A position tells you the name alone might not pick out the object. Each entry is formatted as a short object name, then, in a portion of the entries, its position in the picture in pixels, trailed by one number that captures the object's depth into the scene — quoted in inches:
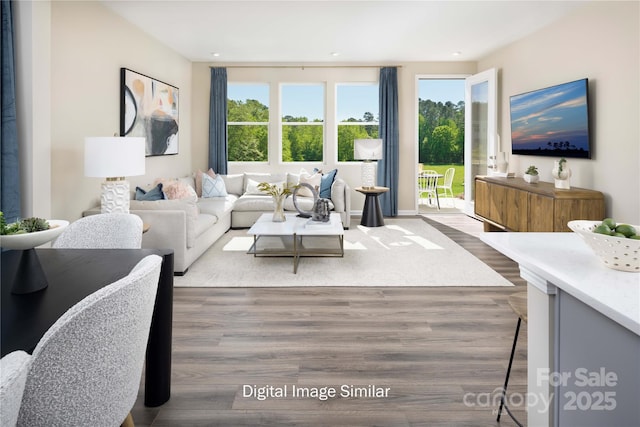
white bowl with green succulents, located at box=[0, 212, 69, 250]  54.7
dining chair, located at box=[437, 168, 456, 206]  353.4
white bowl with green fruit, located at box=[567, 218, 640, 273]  47.9
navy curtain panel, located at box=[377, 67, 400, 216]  294.8
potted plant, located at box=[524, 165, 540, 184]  206.4
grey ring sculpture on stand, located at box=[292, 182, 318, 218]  186.1
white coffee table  169.0
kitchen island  40.0
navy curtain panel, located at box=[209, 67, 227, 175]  294.2
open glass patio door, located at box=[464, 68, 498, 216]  261.9
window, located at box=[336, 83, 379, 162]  303.7
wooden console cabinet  167.3
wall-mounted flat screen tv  178.4
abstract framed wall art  191.5
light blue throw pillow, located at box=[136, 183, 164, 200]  185.9
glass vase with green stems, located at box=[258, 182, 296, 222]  185.8
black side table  262.8
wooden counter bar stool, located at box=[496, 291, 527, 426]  67.7
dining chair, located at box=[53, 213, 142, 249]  78.6
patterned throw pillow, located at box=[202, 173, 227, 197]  261.0
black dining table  43.9
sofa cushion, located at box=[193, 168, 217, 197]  268.4
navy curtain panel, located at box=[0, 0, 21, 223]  115.3
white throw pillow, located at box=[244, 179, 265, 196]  273.4
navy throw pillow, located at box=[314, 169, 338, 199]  261.9
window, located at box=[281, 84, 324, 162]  304.3
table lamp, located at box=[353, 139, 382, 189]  270.2
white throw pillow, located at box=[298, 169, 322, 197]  265.4
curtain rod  295.1
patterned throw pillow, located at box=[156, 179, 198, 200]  197.5
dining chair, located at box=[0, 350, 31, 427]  28.5
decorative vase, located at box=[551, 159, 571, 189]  179.5
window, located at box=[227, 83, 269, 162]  304.7
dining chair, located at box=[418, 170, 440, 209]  353.3
